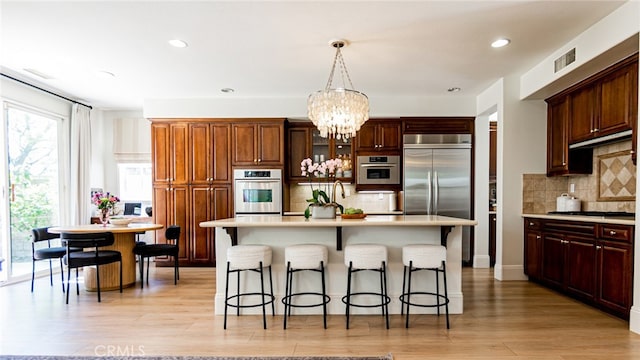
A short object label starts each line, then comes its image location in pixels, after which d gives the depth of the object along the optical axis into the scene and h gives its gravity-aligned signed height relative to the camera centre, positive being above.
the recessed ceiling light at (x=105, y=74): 4.30 +1.23
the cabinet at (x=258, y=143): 5.57 +0.50
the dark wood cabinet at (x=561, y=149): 4.20 +0.29
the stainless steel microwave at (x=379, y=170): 5.68 +0.08
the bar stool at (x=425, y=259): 3.04 -0.72
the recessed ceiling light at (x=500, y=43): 3.41 +1.27
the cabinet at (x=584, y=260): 3.06 -0.86
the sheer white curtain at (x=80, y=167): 5.51 +0.14
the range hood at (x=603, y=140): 3.38 +0.35
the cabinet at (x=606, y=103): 3.16 +0.70
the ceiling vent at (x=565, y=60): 3.47 +1.14
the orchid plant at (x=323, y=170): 3.43 +0.05
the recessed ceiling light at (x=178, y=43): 3.40 +1.27
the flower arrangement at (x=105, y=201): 4.47 -0.32
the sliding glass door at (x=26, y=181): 4.57 -0.07
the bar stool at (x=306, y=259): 3.09 -0.72
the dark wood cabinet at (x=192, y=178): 5.54 -0.04
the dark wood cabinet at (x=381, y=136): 5.70 +0.61
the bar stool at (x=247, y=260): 3.08 -0.73
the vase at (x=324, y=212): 3.50 -0.36
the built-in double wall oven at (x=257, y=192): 5.44 -0.25
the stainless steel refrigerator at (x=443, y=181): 5.48 -0.10
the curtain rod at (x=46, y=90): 4.50 +1.20
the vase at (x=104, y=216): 4.50 -0.51
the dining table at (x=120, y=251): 4.11 -0.99
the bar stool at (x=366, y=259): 3.06 -0.72
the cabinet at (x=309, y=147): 5.80 +0.45
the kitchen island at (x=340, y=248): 3.38 -0.70
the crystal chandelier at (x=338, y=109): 3.46 +0.64
